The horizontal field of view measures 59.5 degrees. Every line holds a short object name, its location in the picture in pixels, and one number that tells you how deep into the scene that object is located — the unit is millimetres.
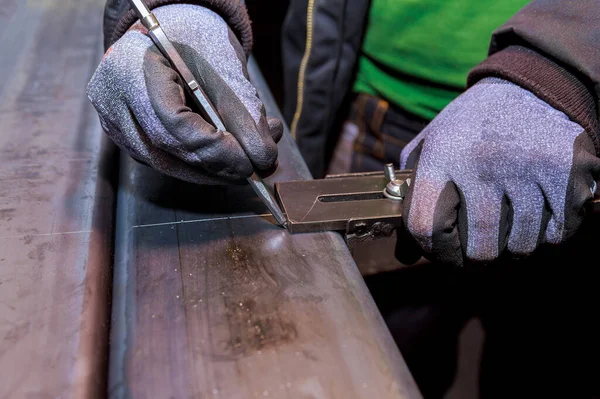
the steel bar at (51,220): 520
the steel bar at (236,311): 509
